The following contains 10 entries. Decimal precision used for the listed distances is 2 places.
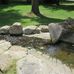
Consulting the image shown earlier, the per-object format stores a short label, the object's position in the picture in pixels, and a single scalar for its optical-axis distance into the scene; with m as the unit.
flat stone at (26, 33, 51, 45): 4.79
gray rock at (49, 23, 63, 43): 4.62
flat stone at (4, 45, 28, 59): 3.57
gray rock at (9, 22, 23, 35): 5.00
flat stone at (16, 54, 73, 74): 2.95
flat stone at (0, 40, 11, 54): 3.92
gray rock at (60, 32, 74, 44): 4.71
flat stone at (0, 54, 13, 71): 3.18
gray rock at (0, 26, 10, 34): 5.22
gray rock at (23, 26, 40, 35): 5.28
